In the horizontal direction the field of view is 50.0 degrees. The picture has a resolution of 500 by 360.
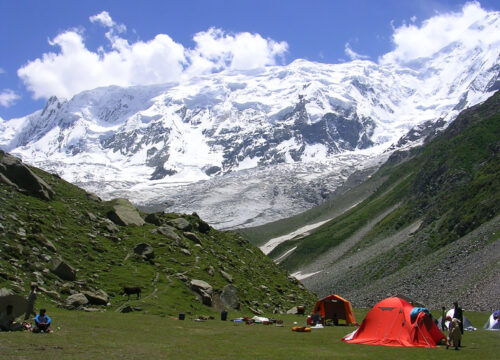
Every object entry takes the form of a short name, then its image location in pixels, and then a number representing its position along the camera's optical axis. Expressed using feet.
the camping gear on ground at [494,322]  138.92
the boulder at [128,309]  140.31
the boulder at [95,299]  142.41
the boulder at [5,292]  100.62
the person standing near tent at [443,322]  134.51
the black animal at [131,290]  149.59
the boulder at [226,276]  191.72
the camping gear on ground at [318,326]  144.87
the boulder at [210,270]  187.15
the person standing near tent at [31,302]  108.47
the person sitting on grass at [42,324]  98.63
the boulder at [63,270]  145.07
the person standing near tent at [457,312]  115.14
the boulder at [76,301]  134.55
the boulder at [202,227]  232.73
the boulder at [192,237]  214.28
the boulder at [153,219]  218.18
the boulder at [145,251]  180.45
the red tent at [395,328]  106.01
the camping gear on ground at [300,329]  129.59
